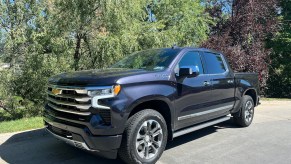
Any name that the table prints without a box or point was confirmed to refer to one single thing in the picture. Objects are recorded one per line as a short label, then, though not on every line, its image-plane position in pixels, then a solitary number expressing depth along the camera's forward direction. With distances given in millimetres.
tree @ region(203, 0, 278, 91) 13734
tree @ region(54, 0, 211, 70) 9484
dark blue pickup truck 4195
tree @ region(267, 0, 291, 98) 17875
